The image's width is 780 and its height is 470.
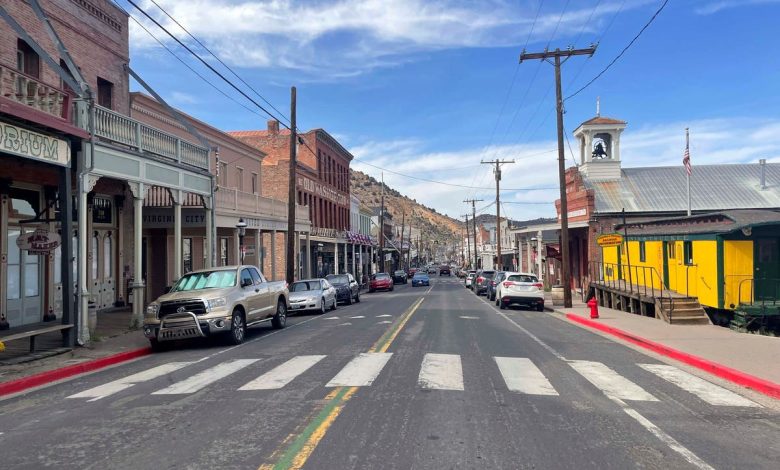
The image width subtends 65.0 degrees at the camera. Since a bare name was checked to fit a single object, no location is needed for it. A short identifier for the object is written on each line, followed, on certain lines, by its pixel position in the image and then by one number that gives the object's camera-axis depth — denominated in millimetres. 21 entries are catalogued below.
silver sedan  23203
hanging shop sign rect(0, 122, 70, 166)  10633
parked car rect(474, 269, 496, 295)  39656
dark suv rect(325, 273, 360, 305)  30234
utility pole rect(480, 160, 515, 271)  50688
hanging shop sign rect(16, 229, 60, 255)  12914
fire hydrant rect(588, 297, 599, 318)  20284
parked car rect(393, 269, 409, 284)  67562
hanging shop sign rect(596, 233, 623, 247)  22422
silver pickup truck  12828
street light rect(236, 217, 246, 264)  22578
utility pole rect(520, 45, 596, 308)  24562
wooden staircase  17766
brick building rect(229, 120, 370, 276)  45344
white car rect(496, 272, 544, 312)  25453
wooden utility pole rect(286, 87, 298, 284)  25703
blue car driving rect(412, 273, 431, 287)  56094
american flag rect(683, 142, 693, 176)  28125
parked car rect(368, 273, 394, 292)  48500
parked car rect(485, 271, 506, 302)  31067
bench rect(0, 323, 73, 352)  10238
